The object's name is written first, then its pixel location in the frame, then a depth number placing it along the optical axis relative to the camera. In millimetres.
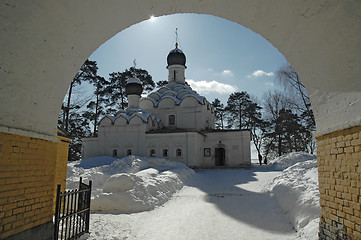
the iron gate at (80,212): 4116
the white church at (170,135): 21922
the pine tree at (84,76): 25094
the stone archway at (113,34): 3254
